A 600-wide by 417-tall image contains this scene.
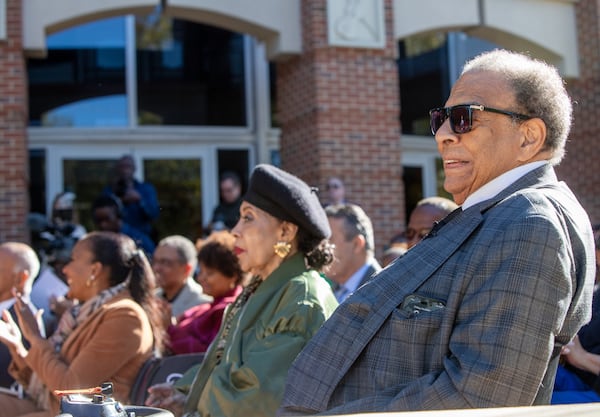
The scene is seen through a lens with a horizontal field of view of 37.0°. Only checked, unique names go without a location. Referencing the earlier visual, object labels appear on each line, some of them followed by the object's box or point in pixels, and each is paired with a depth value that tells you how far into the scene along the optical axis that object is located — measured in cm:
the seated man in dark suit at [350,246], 588
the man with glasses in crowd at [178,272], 674
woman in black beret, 354
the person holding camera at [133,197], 928
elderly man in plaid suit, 224
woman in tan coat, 464
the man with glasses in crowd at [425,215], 562
